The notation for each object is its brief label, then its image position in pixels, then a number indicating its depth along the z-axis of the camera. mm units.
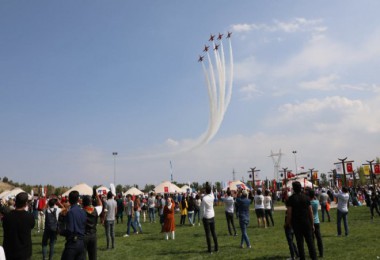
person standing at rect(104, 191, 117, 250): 13031
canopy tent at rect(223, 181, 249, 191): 51031
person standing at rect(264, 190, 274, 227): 18594
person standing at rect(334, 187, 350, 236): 13638
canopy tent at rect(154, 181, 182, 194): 46750
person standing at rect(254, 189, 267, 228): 17969
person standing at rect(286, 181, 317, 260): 8375
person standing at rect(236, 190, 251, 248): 11945
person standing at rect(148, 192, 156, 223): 25641
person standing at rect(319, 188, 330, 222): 20078
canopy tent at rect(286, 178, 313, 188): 44516
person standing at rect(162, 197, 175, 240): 15750
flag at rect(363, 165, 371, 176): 63141
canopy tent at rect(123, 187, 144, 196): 48006
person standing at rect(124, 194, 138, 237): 17328
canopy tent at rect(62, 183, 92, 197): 40562
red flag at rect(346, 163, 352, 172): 55531
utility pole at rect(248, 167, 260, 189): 69125
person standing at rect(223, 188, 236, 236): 16078
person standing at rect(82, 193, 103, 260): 8102
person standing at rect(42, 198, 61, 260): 11164
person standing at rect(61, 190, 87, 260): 6766
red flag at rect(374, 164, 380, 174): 59438
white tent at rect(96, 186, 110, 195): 41294
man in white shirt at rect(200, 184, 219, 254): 11383
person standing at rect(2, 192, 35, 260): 5910
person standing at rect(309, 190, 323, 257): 10078
